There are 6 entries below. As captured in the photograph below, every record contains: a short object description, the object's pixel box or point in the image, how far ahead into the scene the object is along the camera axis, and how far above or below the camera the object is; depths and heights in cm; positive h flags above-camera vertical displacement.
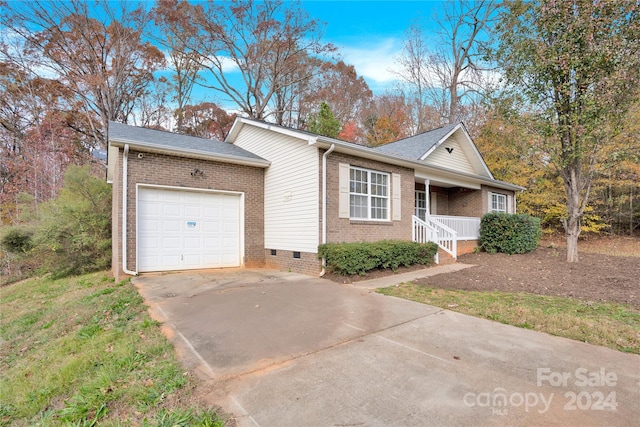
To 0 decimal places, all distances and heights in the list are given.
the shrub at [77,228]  995 -31
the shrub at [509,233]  1134 -59
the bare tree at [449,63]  2012 +1059
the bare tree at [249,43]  1912 +1115
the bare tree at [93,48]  1599 +940
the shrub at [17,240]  1124 -76
